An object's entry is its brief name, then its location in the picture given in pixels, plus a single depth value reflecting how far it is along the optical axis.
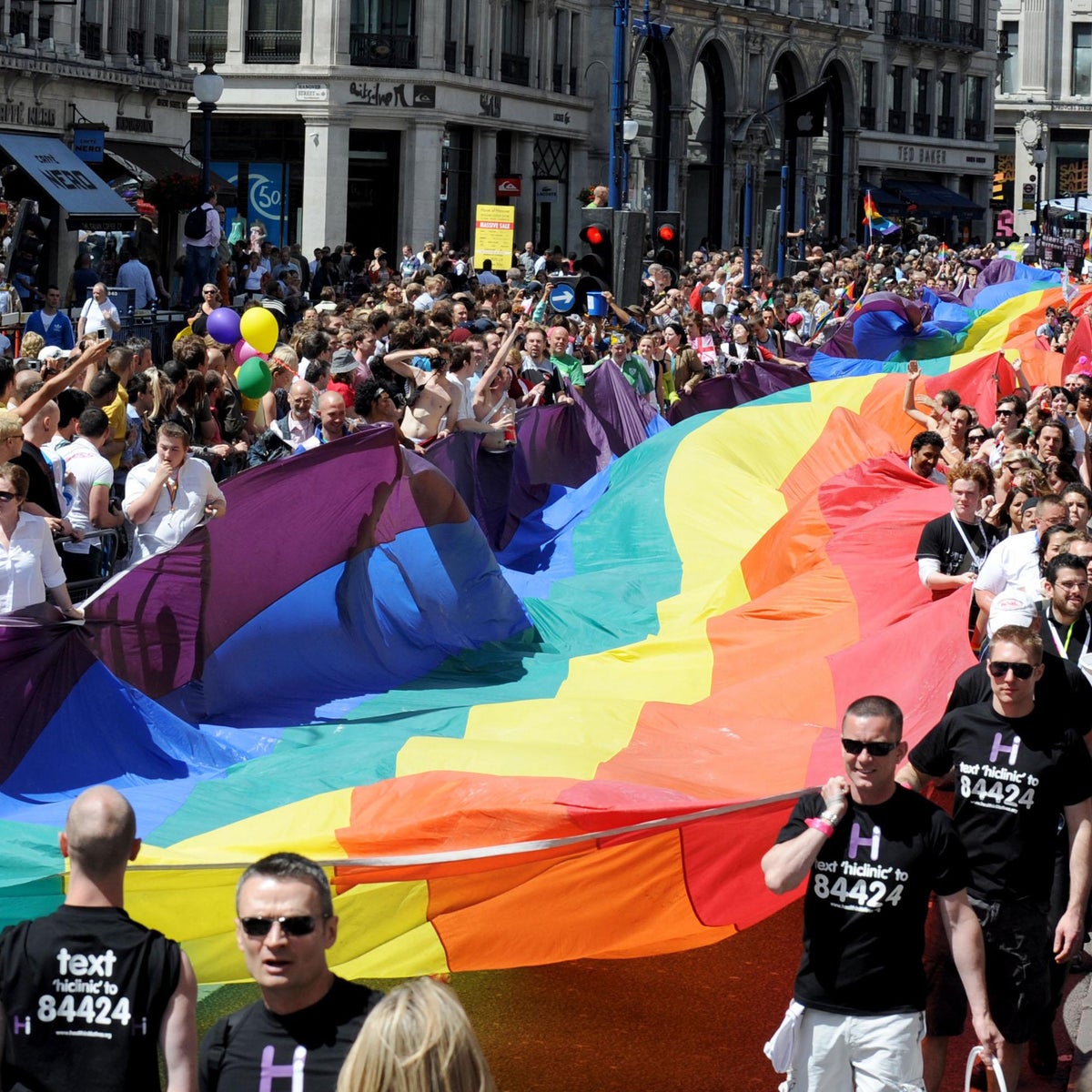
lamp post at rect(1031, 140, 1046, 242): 60.66
